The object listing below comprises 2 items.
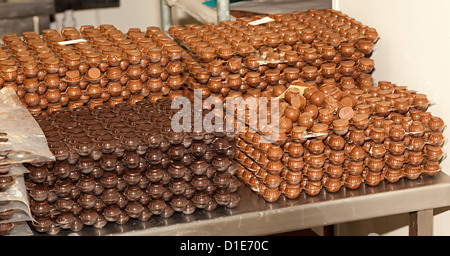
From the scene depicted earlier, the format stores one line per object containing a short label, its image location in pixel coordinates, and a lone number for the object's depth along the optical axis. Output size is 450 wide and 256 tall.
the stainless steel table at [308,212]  1.84
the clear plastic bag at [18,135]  1.68
